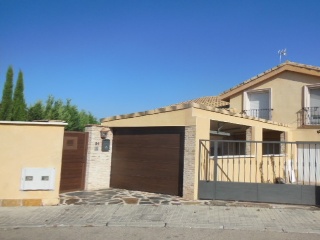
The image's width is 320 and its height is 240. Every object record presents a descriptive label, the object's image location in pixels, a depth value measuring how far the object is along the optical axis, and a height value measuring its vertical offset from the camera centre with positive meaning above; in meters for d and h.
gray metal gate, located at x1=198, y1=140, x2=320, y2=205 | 8.38 -0.87
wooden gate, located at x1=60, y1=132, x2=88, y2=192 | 10.13 -0.55
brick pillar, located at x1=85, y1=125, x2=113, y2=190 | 10.84 -0.66
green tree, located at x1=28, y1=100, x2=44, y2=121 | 18.80 +2.16
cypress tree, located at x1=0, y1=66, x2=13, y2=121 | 18.55 +3.02
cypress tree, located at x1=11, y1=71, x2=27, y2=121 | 18.41 +2.72
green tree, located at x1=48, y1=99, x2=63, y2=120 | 18.89 +2.31
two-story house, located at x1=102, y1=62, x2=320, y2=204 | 8.98 +0.35
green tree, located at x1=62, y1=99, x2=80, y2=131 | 19.20 +2.09
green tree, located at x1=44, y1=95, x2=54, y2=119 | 18.70 +2.53
